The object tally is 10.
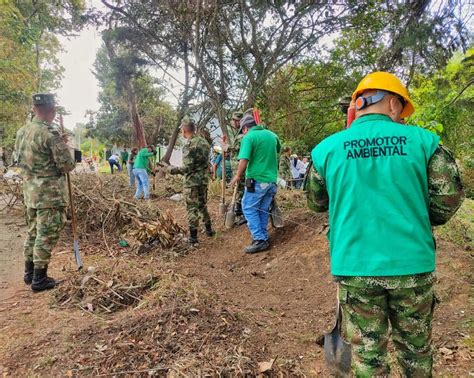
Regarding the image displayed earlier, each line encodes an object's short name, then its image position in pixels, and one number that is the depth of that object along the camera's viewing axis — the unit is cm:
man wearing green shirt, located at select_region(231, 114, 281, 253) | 543
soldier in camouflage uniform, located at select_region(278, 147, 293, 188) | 1209
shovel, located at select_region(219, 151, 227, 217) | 673
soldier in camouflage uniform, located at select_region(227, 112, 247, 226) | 688
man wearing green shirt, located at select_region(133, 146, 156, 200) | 1023
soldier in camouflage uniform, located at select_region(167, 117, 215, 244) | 606
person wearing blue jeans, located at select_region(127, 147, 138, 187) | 1294
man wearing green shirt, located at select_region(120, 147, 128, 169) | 2041
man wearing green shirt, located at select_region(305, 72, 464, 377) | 175
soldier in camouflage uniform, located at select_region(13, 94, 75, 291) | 390
